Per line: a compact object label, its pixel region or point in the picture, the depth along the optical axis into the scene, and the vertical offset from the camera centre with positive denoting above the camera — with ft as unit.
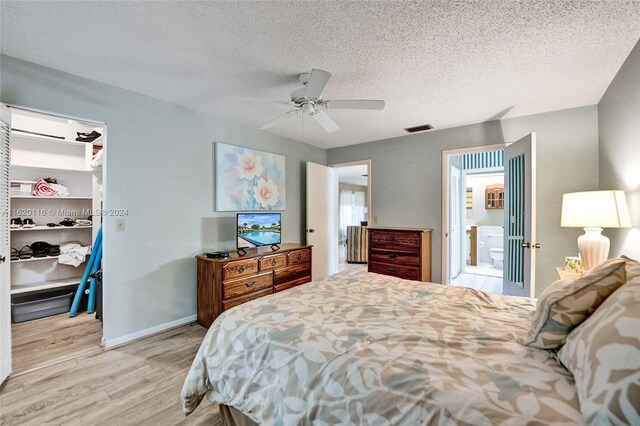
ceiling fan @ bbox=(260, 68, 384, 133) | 6.48 +3.10
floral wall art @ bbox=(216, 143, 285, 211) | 11.52 +1.55
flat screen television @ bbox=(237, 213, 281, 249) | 11.14 -0.65
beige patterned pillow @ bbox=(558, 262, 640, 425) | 2.35 -1.42
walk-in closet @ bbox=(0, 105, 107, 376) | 10.34 -0.63
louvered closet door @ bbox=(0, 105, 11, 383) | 6.71 -0.96
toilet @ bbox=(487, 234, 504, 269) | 20.49 -2.63
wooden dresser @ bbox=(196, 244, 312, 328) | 9.79 -2.46
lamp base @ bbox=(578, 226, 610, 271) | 7.01 -0.86
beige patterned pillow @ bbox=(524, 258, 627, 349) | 3.60 -1.18
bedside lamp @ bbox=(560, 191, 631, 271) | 6.63 -0.09
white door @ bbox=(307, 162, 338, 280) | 15.19 -0.19
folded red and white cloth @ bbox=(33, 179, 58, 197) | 11.26 +1.00
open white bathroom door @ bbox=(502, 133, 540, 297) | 9.54 -0.16
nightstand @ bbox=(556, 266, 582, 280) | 7.52 -1.68
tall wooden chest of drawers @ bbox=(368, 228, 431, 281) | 12.60 -1.81
